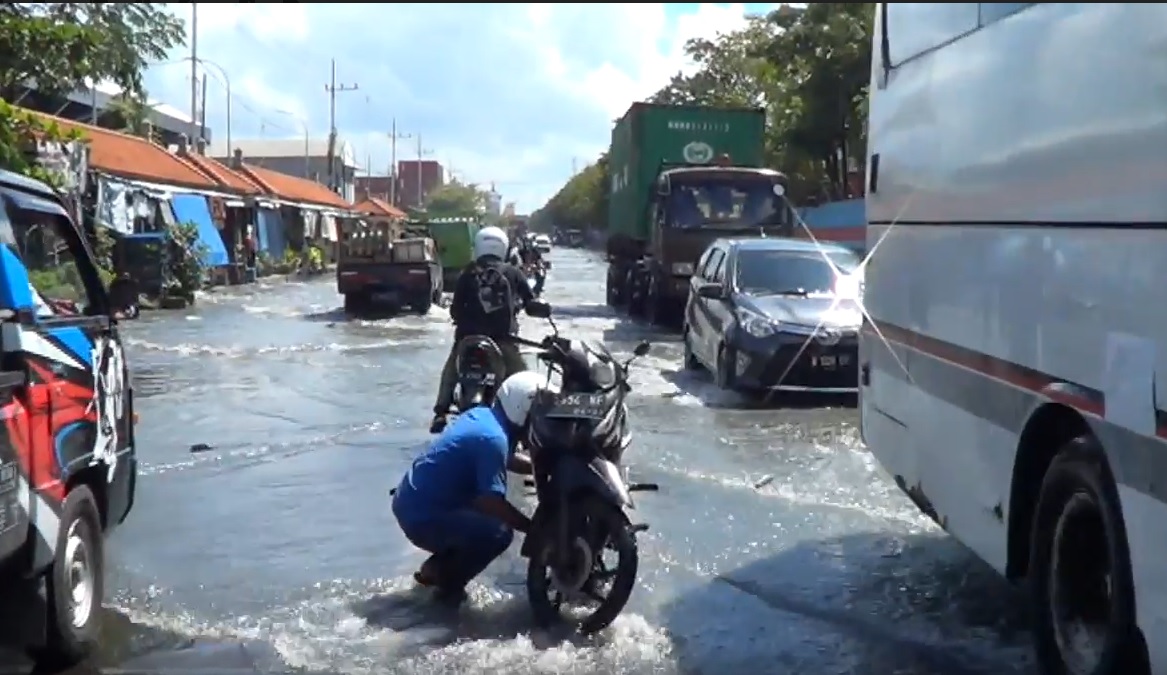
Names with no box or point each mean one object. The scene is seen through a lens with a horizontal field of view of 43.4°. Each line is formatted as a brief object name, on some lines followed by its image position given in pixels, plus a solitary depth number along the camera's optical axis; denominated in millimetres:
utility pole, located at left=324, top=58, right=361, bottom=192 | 84938
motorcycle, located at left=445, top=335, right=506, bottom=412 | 10289
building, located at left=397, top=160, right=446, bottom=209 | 158500
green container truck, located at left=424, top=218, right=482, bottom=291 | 37281
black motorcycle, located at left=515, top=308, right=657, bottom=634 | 6195
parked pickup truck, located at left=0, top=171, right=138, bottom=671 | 4875
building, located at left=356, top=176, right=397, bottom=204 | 132750
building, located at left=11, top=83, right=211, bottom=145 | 42906
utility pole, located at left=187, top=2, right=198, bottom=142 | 50662
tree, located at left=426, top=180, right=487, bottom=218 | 127812
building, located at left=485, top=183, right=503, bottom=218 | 168375
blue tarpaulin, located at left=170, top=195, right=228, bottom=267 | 37281
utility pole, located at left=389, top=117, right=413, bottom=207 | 124362
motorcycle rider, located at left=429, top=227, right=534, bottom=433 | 10391
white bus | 4219
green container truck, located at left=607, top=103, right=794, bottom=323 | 23047
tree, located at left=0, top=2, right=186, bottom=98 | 17094
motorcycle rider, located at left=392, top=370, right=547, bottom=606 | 6477
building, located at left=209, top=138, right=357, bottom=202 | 111562
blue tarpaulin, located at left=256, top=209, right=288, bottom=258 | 50694
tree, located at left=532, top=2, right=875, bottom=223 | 39000
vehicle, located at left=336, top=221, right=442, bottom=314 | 28688
